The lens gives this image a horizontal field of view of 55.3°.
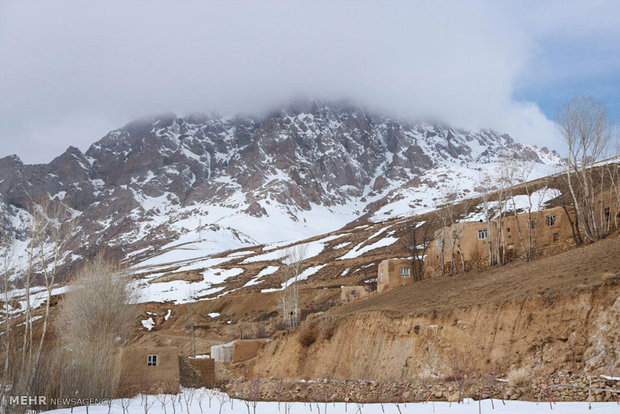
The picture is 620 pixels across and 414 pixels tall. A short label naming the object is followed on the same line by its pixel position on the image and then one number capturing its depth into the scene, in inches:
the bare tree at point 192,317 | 2536.2
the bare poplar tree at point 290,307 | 2560.8
